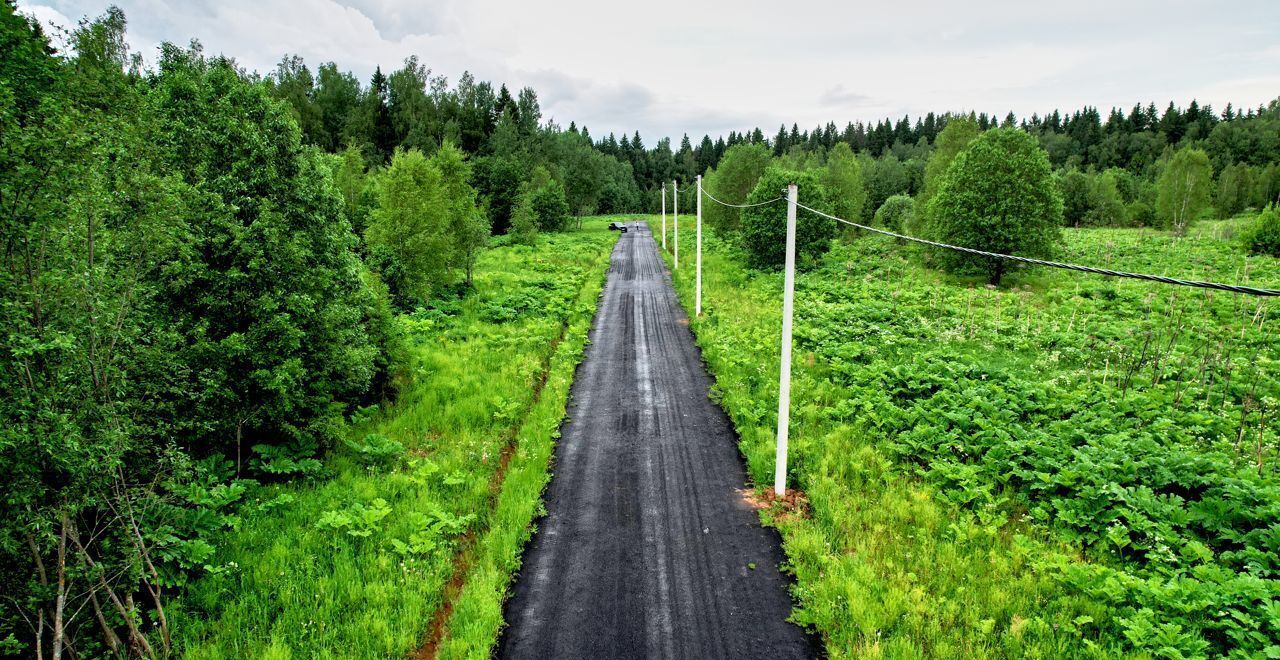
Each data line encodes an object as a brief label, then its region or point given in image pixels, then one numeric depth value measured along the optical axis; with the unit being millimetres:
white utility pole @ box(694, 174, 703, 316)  23152
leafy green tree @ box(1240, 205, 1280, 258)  31922
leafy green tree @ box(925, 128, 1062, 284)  26250
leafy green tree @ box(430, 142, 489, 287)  27188
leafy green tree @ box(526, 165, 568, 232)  58875
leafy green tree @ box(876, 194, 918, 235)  51562
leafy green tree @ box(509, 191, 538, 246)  47969
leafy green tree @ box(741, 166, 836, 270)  31703
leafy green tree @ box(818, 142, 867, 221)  44531
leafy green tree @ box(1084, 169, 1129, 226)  64188
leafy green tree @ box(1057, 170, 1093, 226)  63844
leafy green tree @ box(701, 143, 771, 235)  45375
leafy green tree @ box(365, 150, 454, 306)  22625
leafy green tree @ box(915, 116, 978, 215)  37625
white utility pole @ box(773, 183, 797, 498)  9273
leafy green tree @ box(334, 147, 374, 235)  28375
